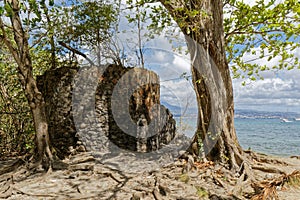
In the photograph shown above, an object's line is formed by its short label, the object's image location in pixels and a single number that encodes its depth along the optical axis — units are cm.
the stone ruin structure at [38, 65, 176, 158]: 671
